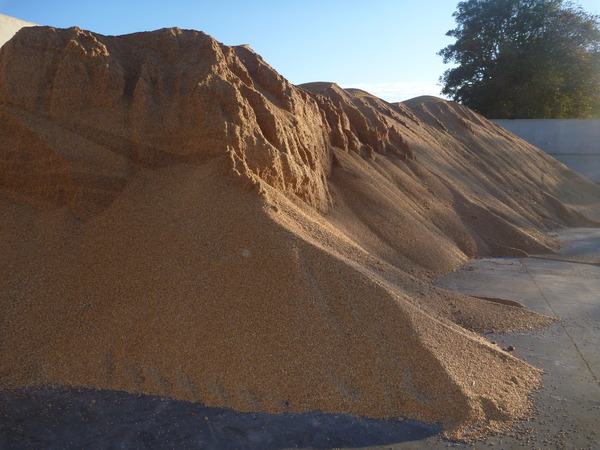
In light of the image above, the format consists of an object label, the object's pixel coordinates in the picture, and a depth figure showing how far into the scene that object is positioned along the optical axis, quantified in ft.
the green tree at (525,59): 78.74
